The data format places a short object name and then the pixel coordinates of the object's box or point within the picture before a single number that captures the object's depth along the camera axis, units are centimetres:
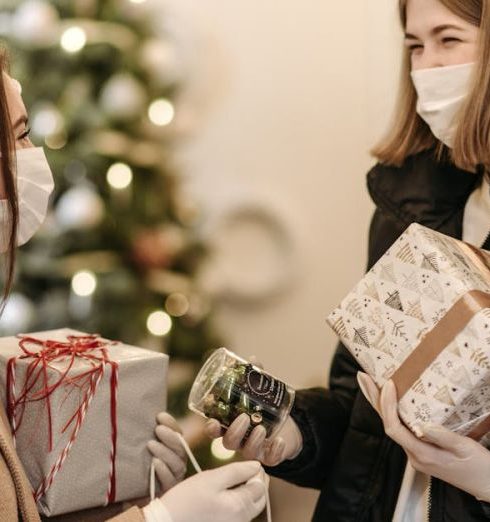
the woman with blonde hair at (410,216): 139
